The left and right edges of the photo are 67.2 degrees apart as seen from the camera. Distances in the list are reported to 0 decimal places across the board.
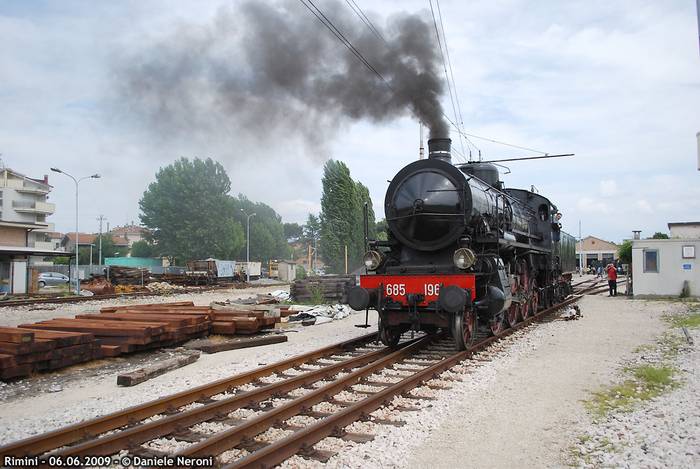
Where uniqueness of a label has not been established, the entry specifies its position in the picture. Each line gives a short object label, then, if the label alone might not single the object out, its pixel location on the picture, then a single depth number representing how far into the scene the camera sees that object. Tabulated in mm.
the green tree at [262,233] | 75875
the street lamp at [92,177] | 27219
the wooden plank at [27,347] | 7470
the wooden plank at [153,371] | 7066
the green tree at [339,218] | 48125
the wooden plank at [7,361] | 7197
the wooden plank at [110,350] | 8954
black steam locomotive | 8750
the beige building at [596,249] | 94000
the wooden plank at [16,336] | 7723
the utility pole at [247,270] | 51288
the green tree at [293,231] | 134375
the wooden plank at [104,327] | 9297
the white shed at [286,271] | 56547
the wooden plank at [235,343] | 9797
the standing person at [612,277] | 23469
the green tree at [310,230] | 111806
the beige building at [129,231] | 129875
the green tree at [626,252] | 28500
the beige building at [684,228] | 38406
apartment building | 39412
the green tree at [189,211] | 55094
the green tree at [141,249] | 75575
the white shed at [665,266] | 21547
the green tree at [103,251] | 73594
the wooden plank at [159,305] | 12784
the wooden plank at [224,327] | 11641
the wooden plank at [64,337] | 8164
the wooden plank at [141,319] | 10336
